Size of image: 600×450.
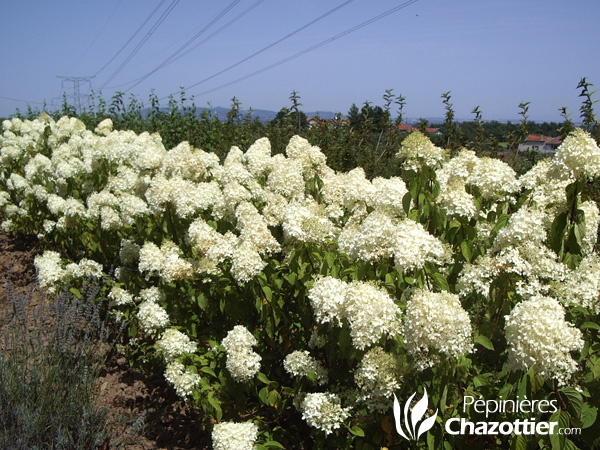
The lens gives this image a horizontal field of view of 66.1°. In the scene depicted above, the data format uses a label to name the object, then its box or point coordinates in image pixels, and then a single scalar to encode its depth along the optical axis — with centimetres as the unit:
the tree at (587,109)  650
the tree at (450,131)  855
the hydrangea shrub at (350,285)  218
